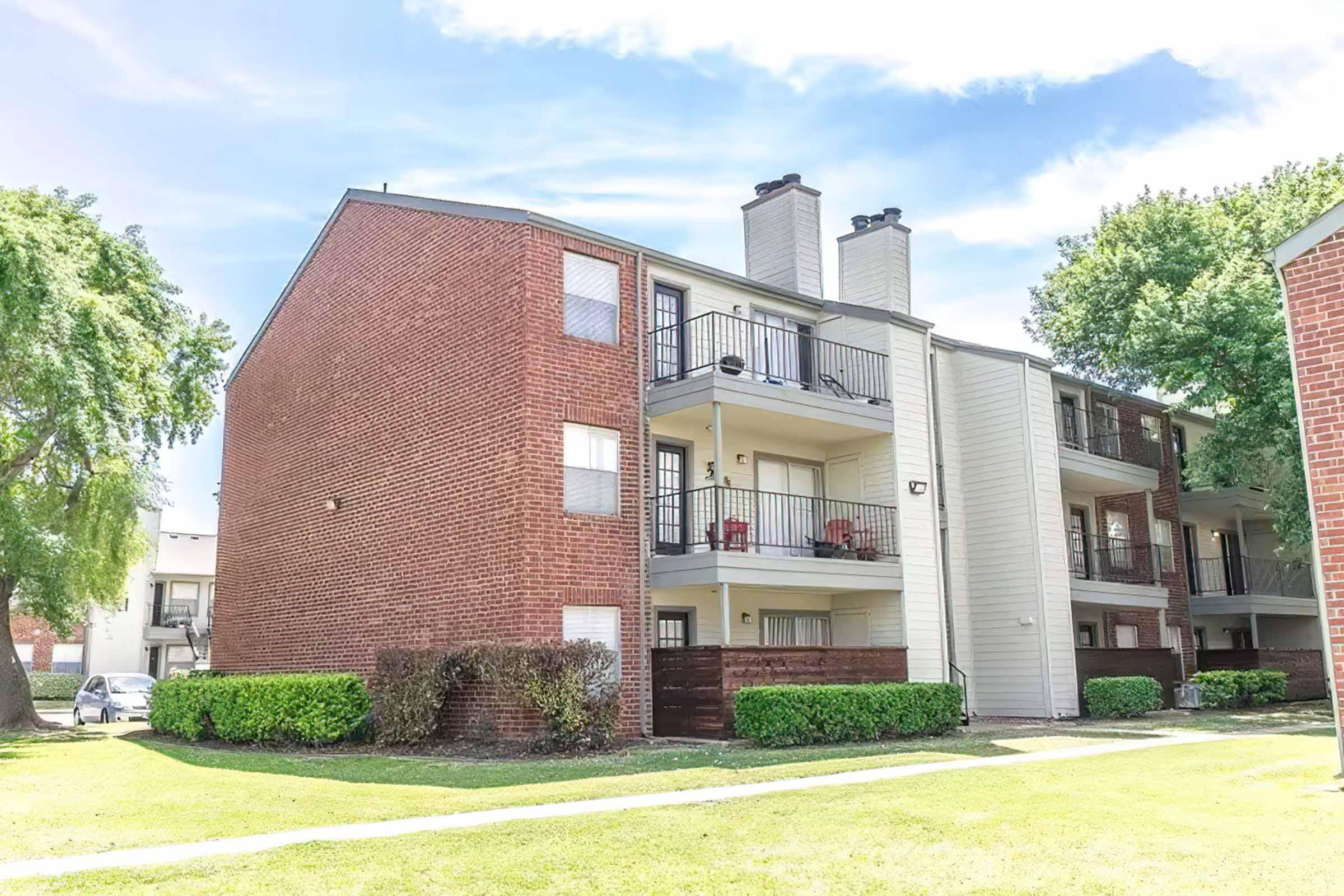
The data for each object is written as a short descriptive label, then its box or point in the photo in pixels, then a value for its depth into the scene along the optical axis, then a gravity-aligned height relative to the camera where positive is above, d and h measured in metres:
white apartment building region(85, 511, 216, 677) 47.12 +1.94
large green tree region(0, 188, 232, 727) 17.36 +4.53
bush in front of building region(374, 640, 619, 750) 15.25 -0.42
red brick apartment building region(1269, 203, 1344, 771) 10.74 +2.62
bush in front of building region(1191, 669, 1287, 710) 25.88 -1.01
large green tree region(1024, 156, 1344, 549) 22.06 +6.89
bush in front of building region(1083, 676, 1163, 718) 22.69 -1.01
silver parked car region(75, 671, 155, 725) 28.55 -0.94
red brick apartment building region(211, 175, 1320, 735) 17.80 +3.33
